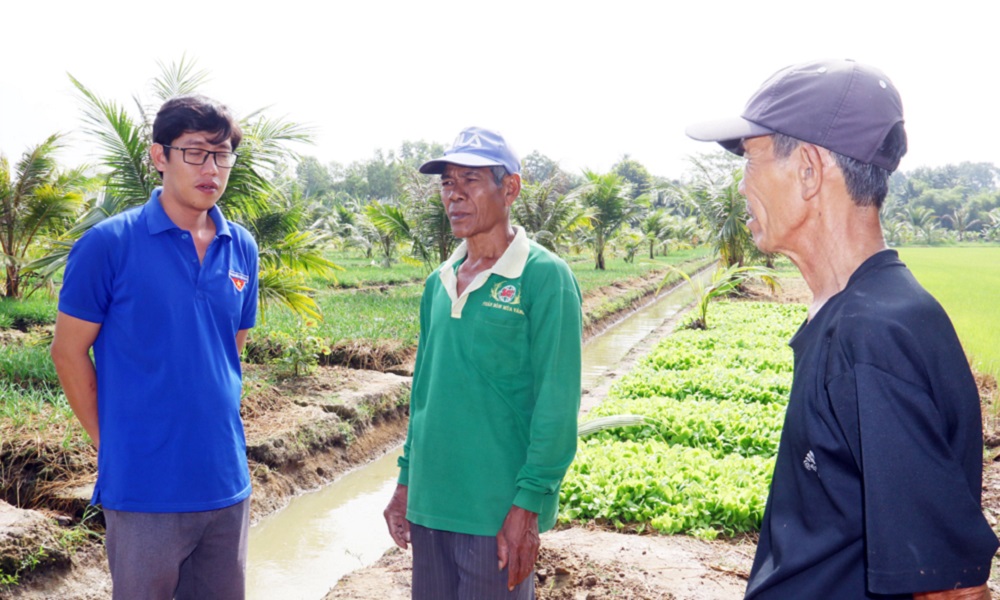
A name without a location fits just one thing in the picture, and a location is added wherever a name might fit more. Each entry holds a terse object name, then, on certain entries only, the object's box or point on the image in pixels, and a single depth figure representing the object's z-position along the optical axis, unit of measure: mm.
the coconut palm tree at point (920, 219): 60238
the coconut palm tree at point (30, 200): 12297
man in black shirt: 1099
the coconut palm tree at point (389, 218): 16250
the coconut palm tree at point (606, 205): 24578
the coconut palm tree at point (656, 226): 32688
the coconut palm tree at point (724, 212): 18938
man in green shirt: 2215
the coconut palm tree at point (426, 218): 15945
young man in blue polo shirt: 2211
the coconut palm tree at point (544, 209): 18547
